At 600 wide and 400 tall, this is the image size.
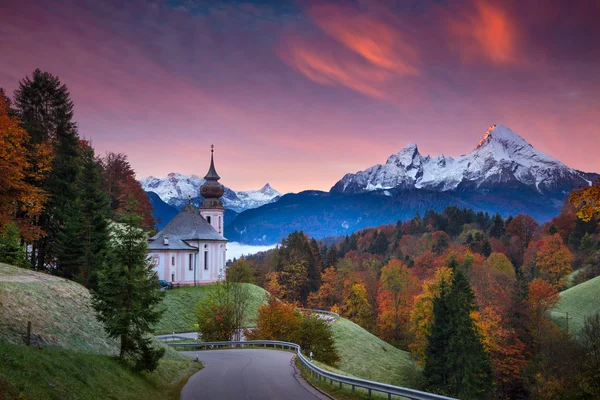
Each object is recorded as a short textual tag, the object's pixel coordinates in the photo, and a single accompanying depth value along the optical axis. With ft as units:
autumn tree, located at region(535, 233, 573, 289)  305.53
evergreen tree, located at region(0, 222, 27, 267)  120.88
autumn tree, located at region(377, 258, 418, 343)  262.67
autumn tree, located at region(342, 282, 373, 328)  279.49
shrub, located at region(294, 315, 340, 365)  133.49
